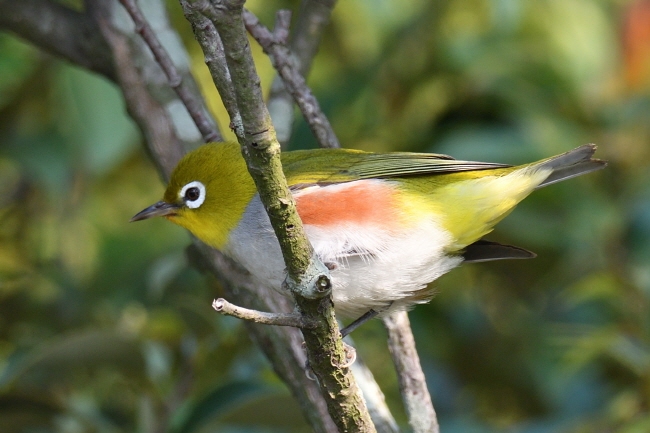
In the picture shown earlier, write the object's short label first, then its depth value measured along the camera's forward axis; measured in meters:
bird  5.44
